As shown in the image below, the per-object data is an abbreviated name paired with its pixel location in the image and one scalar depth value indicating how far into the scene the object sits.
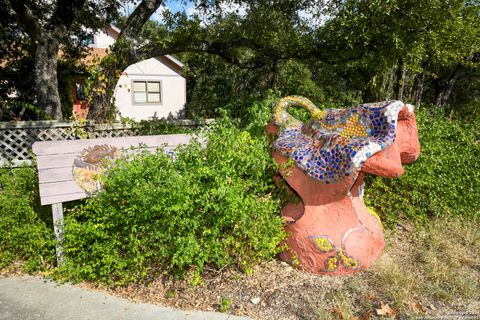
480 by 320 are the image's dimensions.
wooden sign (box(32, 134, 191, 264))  3.40
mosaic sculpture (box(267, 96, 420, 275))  3.28
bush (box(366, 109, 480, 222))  4.81
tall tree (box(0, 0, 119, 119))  7.65
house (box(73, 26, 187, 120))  18.16
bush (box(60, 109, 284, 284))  3.13
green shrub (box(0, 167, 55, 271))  3.71
